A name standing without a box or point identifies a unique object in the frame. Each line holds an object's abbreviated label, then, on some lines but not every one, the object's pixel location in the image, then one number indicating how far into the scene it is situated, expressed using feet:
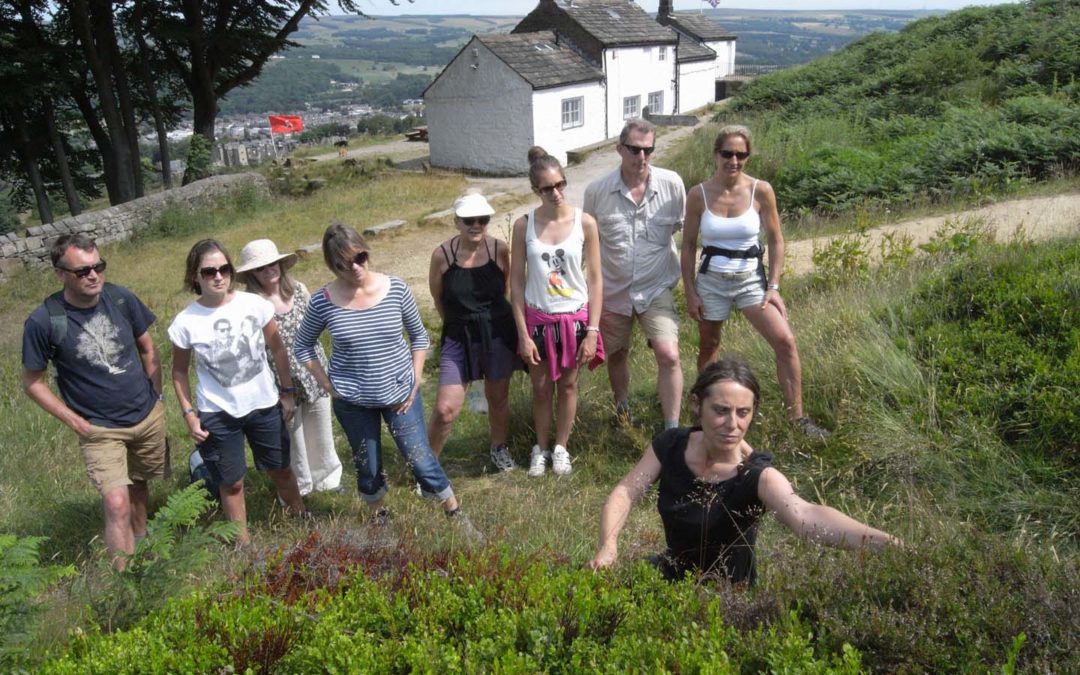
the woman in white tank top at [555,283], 15.43
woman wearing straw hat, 15.17
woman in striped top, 13.89
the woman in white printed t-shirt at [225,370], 13.67
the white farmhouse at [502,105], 79.00
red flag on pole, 126.00
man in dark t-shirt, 13.23
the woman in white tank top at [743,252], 15.44
